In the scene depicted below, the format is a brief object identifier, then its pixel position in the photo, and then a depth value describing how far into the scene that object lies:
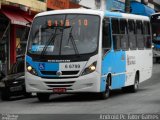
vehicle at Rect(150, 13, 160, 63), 43.84
